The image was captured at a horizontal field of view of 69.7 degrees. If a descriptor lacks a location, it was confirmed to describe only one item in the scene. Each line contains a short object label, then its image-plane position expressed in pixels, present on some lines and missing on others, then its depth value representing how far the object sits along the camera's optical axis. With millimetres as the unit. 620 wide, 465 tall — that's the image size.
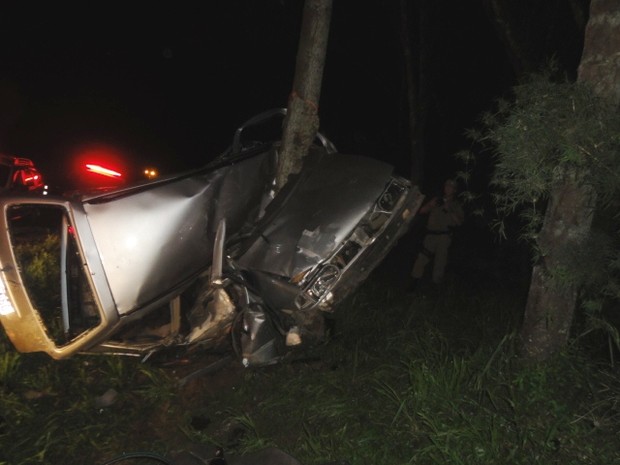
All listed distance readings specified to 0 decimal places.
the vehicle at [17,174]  7176
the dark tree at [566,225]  2445
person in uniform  5410
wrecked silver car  3020
